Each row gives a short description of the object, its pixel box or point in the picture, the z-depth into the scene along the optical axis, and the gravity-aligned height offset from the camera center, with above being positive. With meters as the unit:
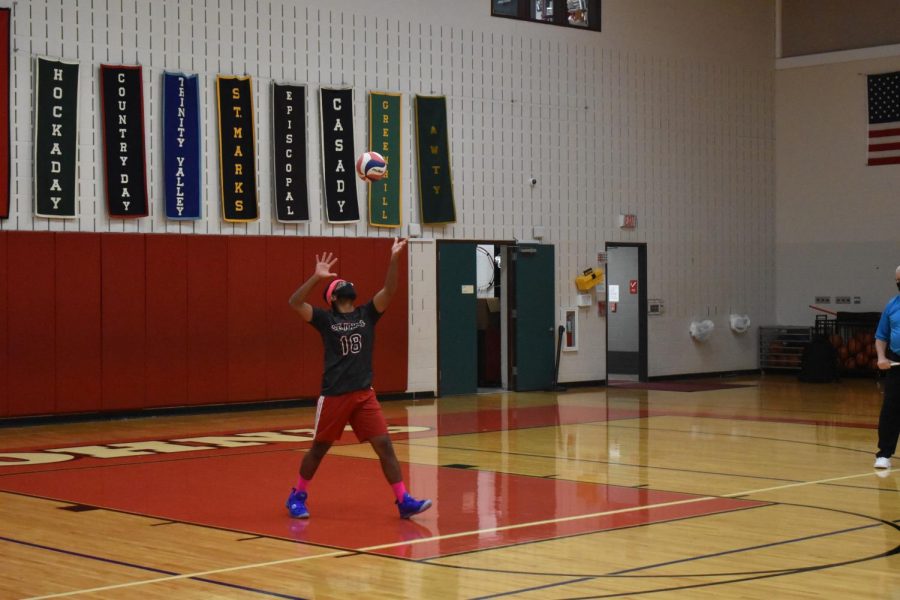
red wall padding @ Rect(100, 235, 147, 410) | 19.44 -0.67
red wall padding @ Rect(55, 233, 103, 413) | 18.94 -0.71
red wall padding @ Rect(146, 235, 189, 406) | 19.95 -0.70
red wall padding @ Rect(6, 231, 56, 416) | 18.44 -0.66
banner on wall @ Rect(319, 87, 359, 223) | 22.08 +2.21
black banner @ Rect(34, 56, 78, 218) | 18.67 +2.21
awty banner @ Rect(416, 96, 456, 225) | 23.50 +2.26
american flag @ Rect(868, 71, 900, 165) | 28.80 +3.71
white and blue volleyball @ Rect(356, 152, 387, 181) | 13.40 +1.22
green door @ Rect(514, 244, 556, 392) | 25.17 -0.84
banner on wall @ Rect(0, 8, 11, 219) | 18.31 +2.43
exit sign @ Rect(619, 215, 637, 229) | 27.33 +1.23
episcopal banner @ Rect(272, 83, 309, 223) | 21.45 +2.25
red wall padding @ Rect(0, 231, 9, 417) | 18.31 -1.16
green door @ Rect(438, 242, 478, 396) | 23.98 -0.87
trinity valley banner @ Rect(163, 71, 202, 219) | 20.11 +2.21
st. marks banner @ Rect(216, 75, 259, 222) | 20.78 +2.22
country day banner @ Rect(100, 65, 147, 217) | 19.42 +2.24
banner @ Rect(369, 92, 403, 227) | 22.81 +2.40
